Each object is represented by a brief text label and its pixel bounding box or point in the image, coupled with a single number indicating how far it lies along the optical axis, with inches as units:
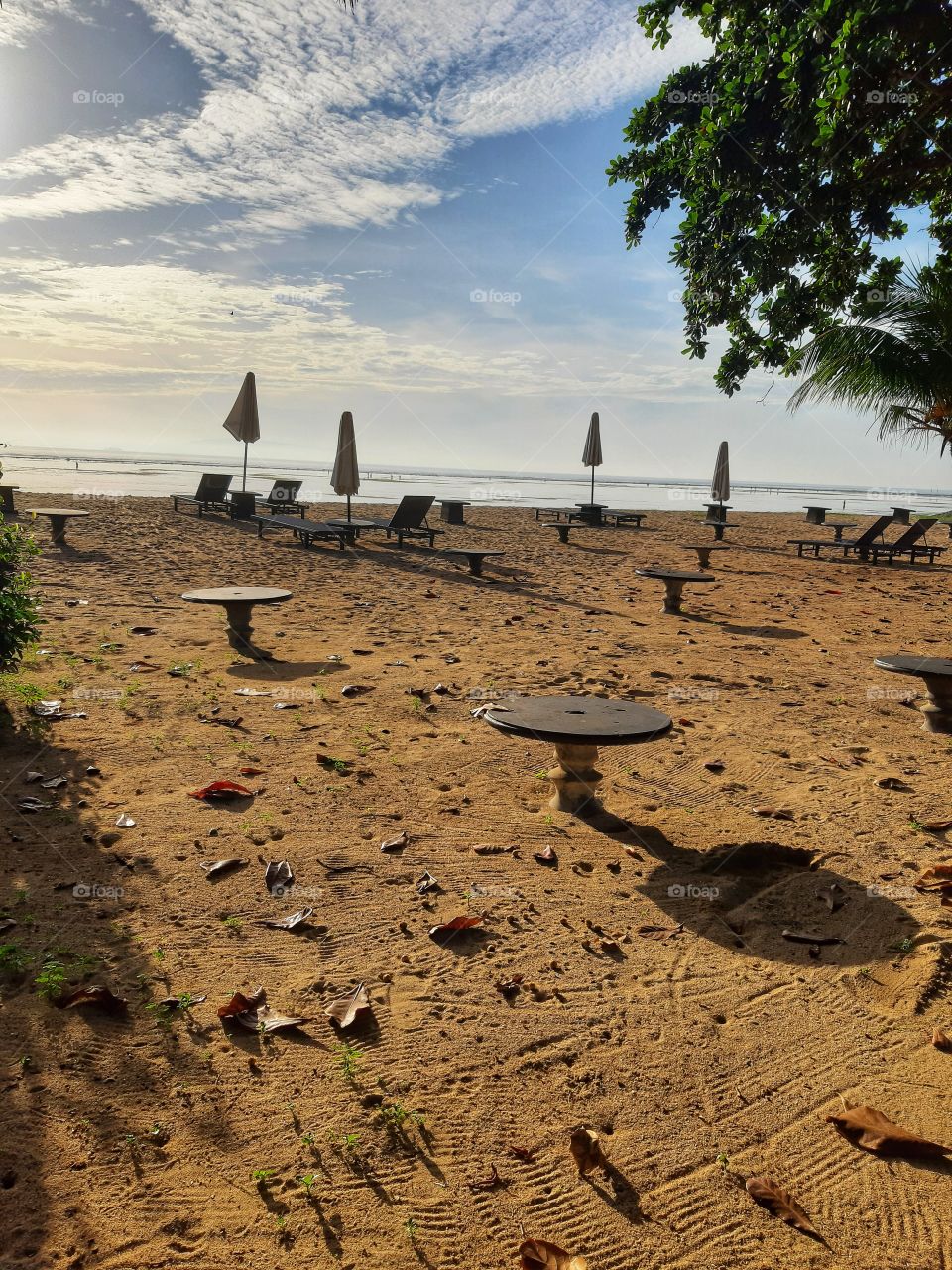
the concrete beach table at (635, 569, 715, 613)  389.1
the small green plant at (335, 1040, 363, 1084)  97.0
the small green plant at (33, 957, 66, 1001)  106.9
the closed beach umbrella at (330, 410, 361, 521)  611.5
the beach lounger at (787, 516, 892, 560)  661.3
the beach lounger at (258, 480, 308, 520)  767.7
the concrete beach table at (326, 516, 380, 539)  592.4
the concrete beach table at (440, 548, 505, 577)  500.4
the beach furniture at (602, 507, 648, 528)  890.1
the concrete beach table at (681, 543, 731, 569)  549.3
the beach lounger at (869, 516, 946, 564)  647.8
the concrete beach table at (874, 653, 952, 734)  232.8
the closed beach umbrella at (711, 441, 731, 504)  873.5
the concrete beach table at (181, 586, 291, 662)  287.4
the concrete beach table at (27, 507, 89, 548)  535.9
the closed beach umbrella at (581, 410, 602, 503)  788.6
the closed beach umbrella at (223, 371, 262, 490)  689.0
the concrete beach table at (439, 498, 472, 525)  852.9
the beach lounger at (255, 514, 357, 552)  581.6
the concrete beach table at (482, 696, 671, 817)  159.2
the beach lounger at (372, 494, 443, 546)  622.8
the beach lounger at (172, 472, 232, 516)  765.3
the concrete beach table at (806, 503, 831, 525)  1040.3
